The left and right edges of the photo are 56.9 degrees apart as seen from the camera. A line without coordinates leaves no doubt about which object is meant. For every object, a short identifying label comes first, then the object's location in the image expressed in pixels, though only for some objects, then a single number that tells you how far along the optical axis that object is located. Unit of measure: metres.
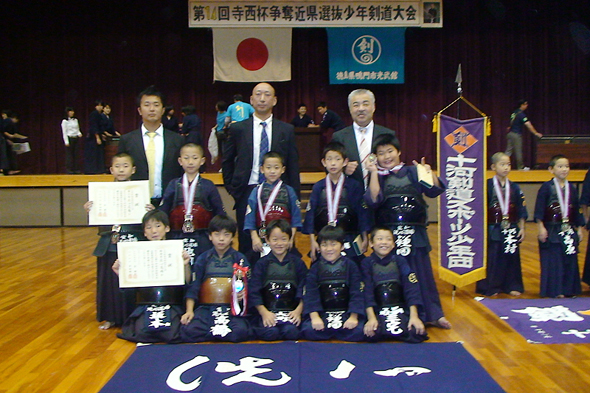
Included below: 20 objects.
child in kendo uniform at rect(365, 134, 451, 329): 3.24
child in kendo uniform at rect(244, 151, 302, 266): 3.27
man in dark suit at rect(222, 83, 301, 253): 3.47
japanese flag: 10.53
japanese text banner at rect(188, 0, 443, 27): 9.41
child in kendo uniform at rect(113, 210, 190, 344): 3.07
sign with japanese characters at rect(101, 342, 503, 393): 2.39
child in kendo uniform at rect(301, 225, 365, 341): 3.07
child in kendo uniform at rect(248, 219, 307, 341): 3.10
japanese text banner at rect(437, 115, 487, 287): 4.02
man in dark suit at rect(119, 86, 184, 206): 3.40
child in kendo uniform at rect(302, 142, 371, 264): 3.29
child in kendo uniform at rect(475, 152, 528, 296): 4.20
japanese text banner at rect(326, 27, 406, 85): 10.72
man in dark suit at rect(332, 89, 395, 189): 3.33
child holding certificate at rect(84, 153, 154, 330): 3.36
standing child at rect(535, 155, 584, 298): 4.07
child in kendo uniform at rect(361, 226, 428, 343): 3.03
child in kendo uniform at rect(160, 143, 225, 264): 3.30
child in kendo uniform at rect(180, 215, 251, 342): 3.08
